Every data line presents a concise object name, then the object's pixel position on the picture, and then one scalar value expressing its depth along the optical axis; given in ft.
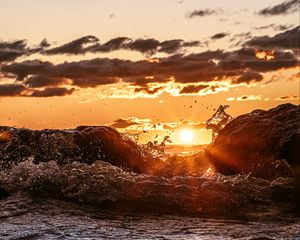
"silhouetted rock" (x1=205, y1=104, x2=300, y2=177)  42.06
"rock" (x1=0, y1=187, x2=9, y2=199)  43.04
